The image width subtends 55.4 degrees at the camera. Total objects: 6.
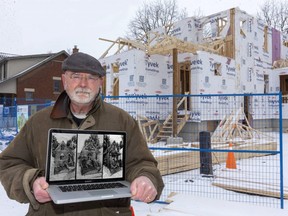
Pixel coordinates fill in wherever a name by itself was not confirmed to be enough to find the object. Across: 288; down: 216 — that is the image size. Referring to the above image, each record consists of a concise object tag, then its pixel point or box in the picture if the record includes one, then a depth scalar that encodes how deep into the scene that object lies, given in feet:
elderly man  5.40
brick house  89.66
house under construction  45.68
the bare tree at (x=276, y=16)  127.75
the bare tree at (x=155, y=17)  132.46
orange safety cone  24.85
